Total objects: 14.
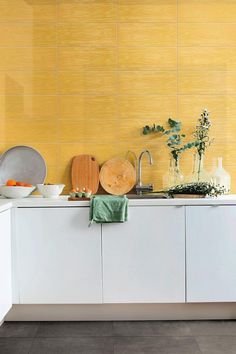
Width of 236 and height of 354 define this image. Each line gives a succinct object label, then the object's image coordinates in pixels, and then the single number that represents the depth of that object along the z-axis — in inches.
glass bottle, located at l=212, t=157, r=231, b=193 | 127.7
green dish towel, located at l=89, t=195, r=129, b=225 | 108.4
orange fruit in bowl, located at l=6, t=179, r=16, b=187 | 118.1
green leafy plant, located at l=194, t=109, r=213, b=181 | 128.3
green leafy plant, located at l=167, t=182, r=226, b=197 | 116.0
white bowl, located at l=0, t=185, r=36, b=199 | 116.3
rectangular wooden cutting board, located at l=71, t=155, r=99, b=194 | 130.0
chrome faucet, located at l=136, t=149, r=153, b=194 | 127.2
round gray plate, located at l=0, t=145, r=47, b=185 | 129.5
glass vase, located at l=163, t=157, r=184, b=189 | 128.9
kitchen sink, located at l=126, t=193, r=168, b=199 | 121.4
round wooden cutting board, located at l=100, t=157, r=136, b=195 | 129.6
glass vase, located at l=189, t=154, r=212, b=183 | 128.7
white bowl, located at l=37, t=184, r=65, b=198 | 119.6
